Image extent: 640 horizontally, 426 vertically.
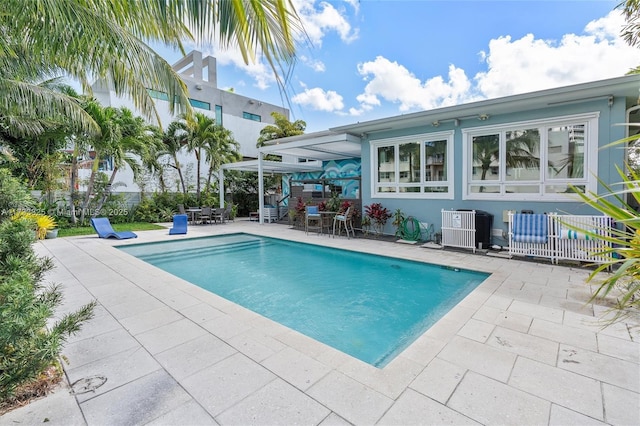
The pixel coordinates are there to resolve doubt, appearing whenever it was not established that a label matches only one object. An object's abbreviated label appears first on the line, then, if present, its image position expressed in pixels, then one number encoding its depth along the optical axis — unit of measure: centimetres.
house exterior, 679
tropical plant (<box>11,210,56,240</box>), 992
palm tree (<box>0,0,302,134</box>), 210
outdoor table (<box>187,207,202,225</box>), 1511
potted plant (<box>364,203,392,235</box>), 1029
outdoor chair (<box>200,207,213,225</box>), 1495
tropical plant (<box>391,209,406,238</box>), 998
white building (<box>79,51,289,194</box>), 1938
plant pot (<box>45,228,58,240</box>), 1074
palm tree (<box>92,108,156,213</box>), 1225
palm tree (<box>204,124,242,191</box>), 1679
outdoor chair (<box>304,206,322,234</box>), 1181
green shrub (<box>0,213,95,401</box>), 205
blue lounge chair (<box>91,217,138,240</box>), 1073
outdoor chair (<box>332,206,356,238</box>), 1073
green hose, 961
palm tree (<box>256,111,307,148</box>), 2270
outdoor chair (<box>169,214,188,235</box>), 1174
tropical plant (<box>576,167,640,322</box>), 172
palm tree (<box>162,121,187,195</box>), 1664
